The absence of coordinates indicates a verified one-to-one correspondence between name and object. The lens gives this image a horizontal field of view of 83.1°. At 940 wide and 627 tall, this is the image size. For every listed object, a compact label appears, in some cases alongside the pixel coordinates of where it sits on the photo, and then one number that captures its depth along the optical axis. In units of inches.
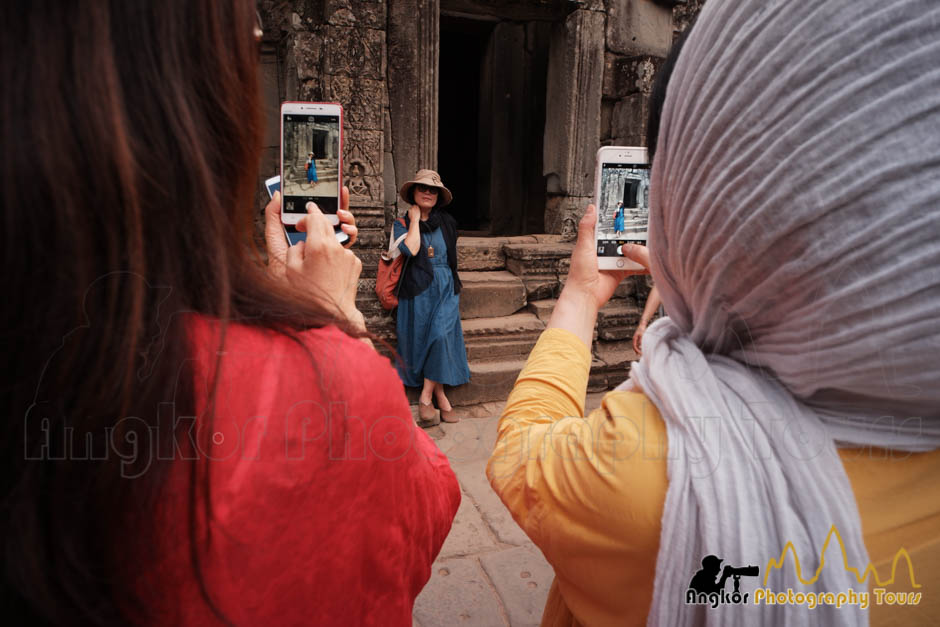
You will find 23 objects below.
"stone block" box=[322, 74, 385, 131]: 167.5
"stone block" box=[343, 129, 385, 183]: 170.6
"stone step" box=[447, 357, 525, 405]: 166.2
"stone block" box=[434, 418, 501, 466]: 135.4
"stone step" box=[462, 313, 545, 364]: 174.2
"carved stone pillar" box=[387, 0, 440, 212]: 176.4
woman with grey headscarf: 19.5
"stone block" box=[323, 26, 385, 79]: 165.5
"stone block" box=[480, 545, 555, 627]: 82.9
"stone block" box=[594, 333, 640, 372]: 187.0
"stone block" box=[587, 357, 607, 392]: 185.2
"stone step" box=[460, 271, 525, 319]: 182.9
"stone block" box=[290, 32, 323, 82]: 166.6
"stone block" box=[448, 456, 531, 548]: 103.6
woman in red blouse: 16.3
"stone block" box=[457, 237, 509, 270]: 199.0
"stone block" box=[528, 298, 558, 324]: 186.2
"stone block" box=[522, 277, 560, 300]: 191.8
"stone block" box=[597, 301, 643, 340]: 193.3
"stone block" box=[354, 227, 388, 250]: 172.2
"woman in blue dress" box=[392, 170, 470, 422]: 155.5
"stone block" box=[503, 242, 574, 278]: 192.4
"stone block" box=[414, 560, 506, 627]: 81.0
